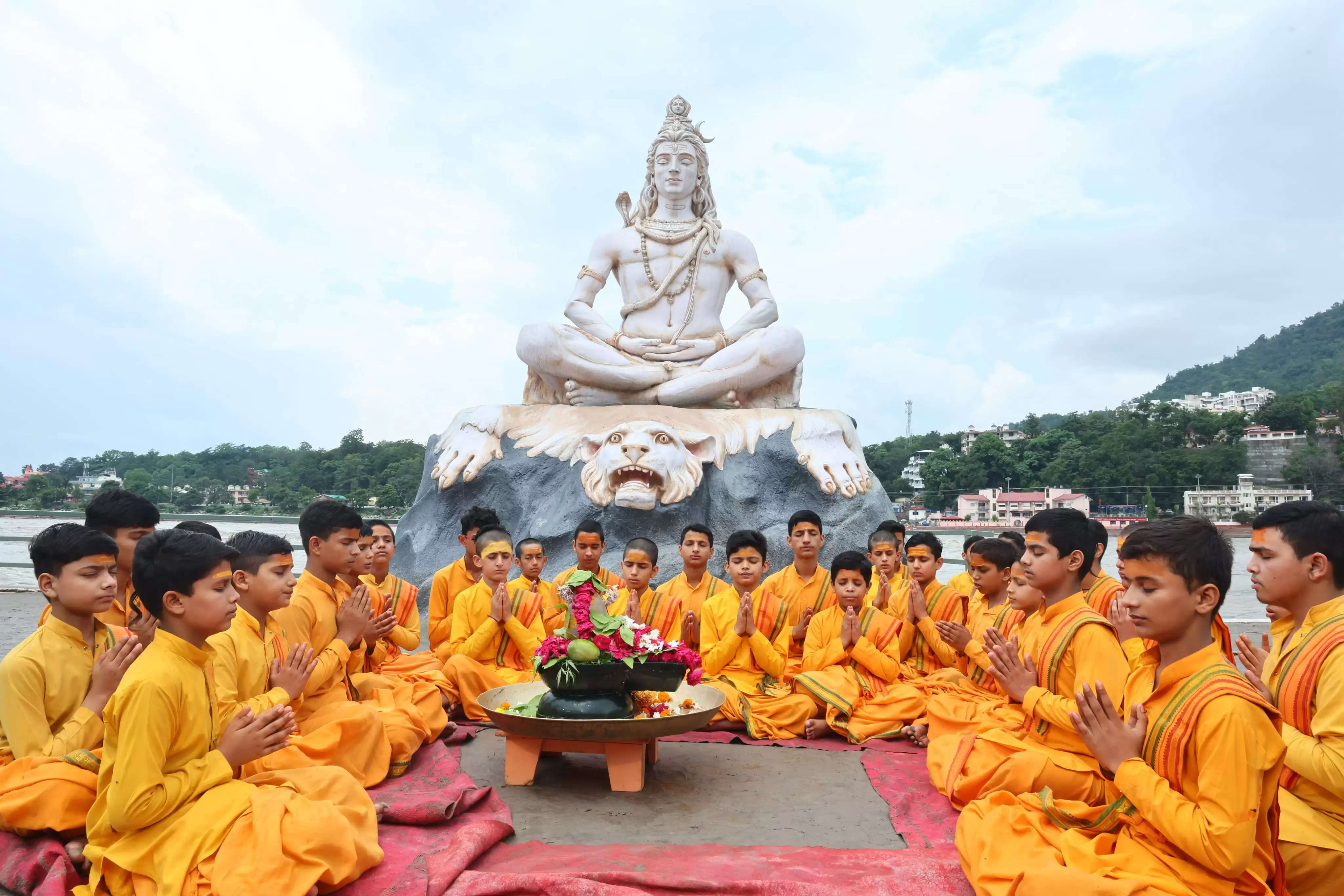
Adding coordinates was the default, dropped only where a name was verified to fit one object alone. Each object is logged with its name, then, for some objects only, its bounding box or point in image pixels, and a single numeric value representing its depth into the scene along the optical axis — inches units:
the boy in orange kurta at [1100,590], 176.4
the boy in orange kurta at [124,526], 160.6
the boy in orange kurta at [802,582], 224.7
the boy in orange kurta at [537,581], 227.6
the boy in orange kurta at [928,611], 215.2
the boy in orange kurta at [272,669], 137.9
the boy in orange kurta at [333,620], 166.4
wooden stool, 162.9
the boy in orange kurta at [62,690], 122.2
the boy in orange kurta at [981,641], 177.2
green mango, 159.9
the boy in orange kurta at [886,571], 233.6
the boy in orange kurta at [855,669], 200.5
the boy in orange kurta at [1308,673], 109.2
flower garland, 161.8
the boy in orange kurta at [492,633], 210.4
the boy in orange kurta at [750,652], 203.2
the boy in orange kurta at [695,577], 231.1
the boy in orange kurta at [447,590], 242.8
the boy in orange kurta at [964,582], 238.1
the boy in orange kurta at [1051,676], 135.9
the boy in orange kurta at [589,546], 249.1
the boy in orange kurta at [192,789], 107.0
